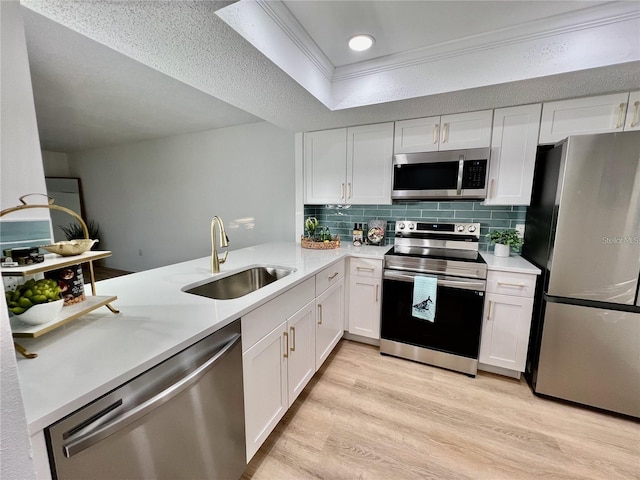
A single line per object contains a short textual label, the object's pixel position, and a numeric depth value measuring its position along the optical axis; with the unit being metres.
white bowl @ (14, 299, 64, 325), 0.75
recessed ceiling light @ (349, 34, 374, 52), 1.59
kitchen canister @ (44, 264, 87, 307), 0.89
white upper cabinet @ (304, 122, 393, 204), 2.41
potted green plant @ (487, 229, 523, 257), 2.16
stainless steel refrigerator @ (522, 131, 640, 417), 1.52
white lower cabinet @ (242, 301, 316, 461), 1.24
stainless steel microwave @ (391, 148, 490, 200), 2.07
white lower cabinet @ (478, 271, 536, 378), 1.87
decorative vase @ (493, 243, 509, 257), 2.18
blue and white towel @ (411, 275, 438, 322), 2.04
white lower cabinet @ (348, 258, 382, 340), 2.29
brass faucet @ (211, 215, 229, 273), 1.63
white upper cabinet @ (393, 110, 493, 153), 2.06
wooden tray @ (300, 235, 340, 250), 2.50
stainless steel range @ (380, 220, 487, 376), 1.98
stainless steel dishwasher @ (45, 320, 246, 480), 0.63
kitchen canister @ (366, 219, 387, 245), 2.63
